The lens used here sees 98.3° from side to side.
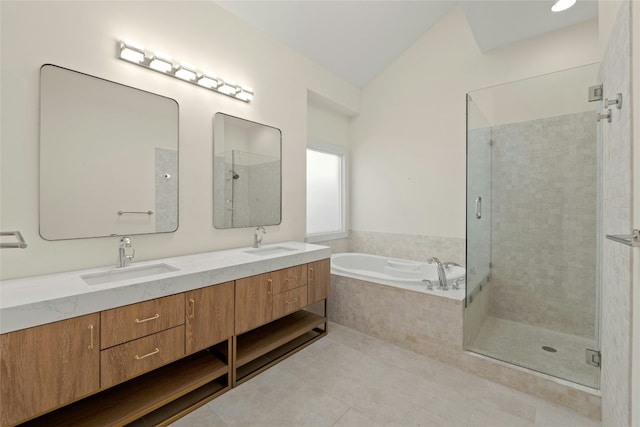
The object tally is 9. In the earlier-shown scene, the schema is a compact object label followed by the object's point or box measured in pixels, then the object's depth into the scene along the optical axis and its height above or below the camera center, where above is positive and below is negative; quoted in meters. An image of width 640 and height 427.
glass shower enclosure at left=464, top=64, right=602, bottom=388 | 2.22 -0.04
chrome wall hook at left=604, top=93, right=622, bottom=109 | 1.26 +0.53
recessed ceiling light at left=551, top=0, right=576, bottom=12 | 2.12 +1.63
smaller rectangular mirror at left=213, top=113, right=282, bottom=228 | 2.31 +0.36
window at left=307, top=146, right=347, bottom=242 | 3.53 +0.27
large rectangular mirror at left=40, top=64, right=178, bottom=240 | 1.53 +0.34
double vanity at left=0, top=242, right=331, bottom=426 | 1.10 -0.62
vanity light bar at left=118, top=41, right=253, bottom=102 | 1.76 +1.03
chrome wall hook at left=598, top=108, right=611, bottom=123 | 1.46 +0.53
